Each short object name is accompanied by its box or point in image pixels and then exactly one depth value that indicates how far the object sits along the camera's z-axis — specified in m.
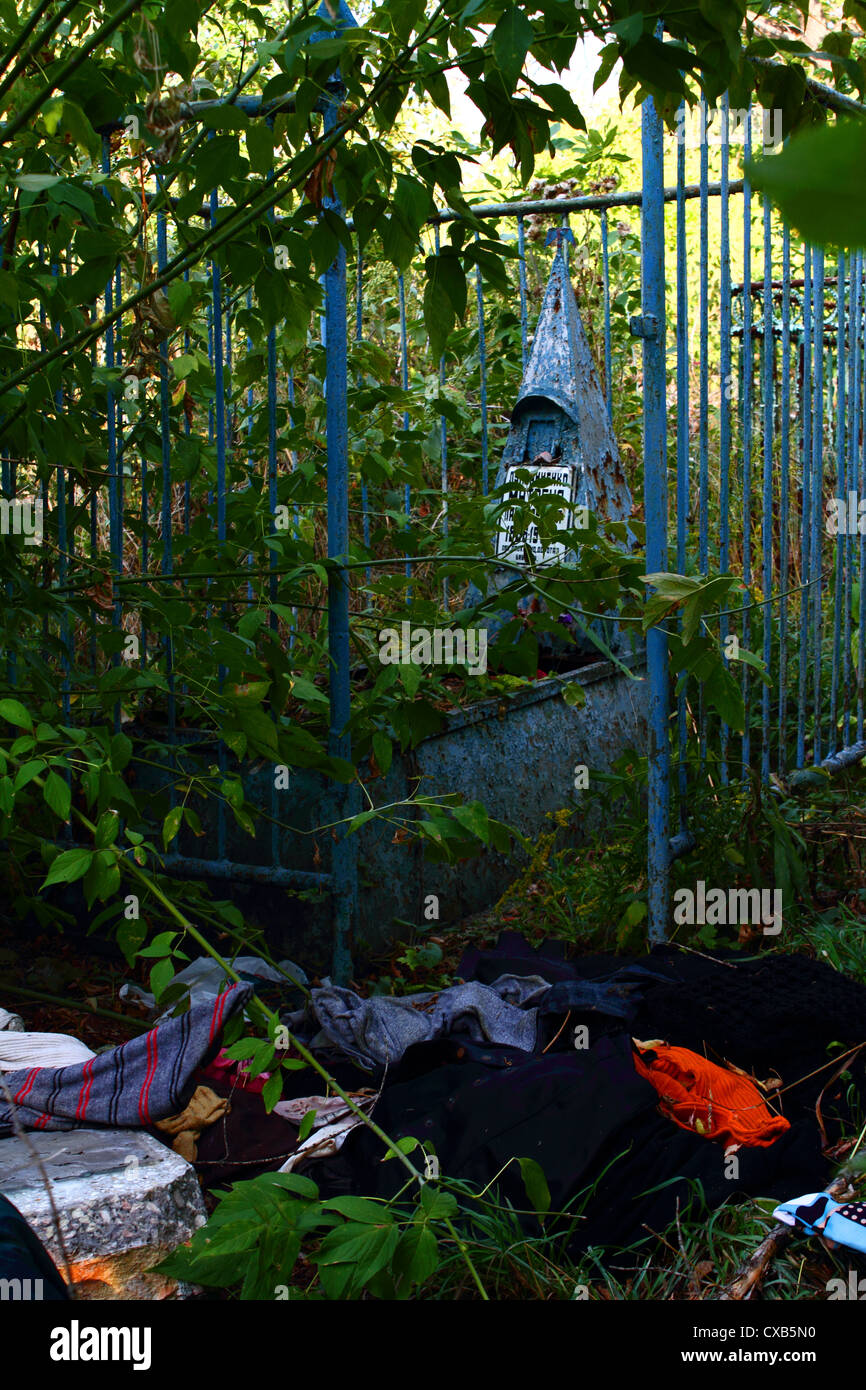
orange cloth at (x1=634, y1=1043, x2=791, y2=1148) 2.15
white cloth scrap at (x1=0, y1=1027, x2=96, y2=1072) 2.41
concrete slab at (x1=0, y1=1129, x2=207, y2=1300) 1.81
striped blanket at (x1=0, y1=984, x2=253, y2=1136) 2.23
